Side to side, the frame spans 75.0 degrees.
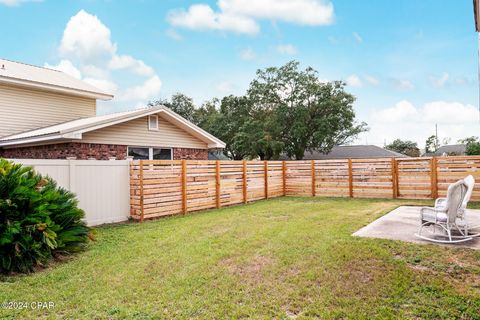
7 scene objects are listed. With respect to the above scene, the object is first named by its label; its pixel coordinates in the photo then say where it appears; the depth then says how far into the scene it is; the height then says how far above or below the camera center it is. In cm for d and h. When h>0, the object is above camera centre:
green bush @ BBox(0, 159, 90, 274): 454 -91
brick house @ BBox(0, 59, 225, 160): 1053 +138
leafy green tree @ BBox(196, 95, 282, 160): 2962 +303
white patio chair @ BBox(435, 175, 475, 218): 542 -74
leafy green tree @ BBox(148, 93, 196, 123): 3916 +704
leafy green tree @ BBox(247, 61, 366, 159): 2909 +469
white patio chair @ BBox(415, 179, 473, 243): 518 -106
